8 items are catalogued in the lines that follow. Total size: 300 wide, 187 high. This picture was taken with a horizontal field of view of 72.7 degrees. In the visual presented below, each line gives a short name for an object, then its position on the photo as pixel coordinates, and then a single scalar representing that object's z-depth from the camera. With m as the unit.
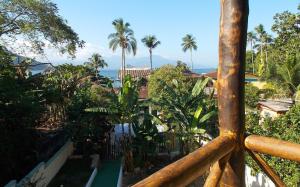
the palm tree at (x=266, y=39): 30.57
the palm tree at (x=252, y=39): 30.56
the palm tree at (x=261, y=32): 31.02
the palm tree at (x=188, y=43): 39.93
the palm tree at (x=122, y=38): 27.14
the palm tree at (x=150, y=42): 32.24
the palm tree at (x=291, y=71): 11.24
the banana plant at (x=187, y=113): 6.97
